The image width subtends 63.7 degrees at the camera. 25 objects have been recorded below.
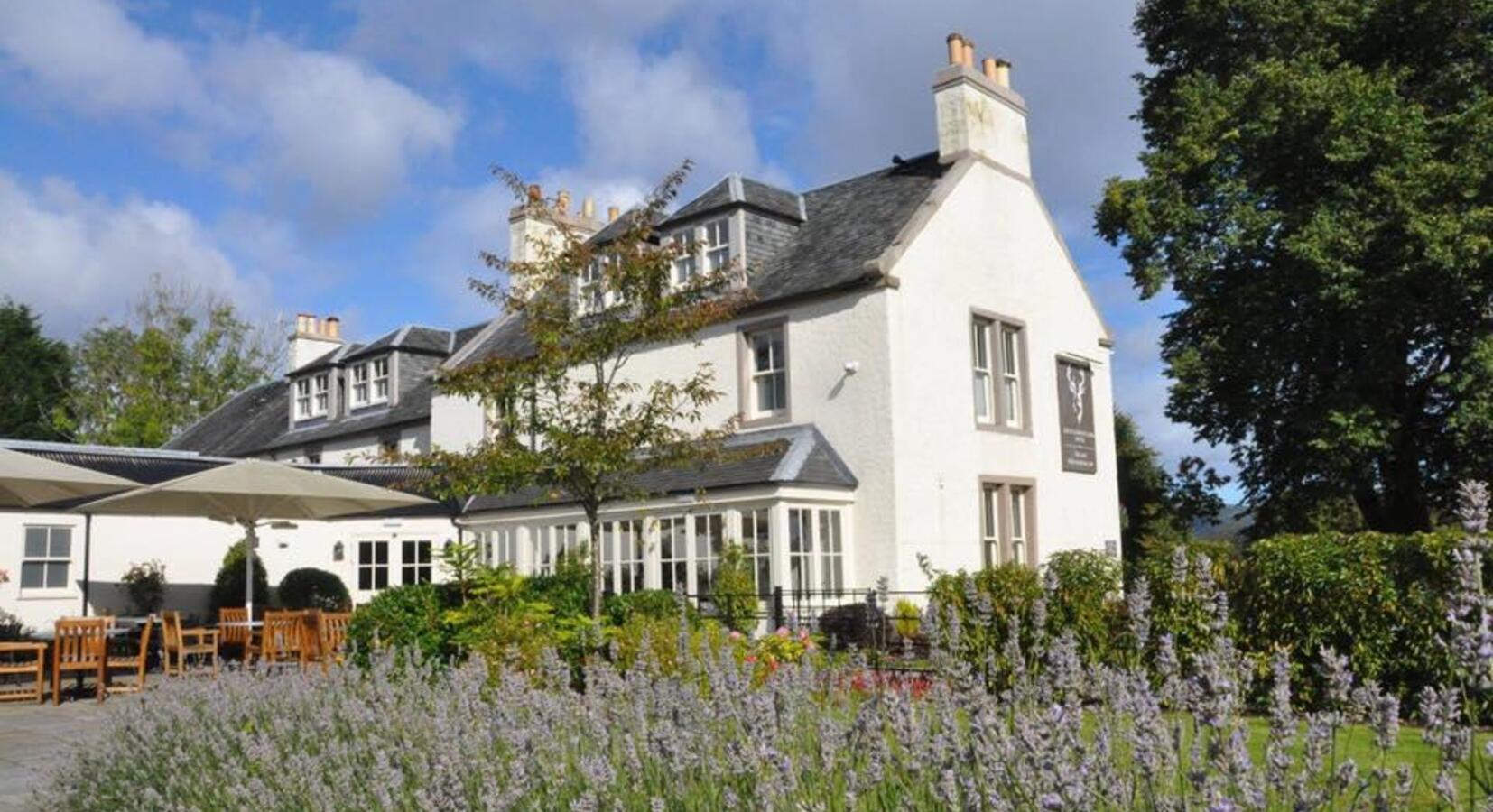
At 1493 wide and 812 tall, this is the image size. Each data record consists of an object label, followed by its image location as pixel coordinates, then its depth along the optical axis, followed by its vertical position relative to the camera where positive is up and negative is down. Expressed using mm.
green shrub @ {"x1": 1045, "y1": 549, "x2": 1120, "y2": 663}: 10406 -457
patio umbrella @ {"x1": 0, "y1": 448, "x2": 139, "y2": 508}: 12992 +1075
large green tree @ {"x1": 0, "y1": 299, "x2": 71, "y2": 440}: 49125 +8296
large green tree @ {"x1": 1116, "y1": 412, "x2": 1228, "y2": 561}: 23250 +1072
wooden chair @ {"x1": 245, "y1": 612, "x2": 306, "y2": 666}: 13867 -746
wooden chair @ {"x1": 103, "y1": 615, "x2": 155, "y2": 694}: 13443 -1028
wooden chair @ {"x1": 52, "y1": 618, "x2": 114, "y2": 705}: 13258 -781
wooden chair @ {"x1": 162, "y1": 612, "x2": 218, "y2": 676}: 13727 -808
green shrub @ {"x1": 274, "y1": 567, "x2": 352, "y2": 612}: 23688 -434
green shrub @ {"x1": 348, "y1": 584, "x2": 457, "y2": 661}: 11742 -534
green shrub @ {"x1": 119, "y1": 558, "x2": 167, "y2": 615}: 22719 -216
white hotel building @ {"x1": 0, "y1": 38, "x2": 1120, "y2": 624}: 19234 +2367
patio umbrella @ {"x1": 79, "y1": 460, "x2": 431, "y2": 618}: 14586 +953
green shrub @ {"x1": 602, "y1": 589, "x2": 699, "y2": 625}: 12656 -498
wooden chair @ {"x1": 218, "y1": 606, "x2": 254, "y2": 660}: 15023 -736
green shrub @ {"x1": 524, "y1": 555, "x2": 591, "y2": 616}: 12766 -311
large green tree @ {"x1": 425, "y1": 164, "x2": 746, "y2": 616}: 12633 +2027
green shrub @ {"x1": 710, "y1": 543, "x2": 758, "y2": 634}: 15414 -490
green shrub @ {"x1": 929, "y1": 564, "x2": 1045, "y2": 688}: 10484 -467
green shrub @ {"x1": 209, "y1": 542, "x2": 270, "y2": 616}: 23547 -255
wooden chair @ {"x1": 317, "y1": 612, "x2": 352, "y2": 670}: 13663 -739
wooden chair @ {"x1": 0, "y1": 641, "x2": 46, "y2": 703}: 13234 -982
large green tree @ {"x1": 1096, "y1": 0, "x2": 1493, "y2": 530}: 18750 +4896
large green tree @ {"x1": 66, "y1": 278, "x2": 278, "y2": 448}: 45094 +7740
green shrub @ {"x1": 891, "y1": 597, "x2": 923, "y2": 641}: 16234 -947
